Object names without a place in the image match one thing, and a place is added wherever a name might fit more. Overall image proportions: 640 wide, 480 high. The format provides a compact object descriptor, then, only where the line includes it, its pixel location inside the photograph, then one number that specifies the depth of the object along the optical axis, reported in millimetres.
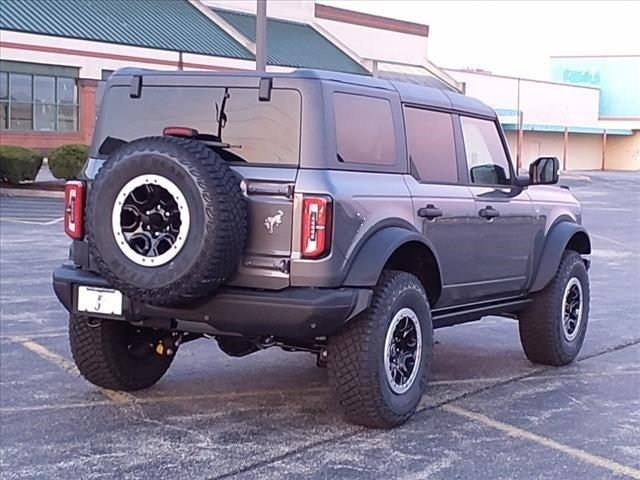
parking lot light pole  15594
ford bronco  5480
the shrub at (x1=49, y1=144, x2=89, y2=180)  29719
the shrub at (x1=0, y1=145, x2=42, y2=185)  28609
